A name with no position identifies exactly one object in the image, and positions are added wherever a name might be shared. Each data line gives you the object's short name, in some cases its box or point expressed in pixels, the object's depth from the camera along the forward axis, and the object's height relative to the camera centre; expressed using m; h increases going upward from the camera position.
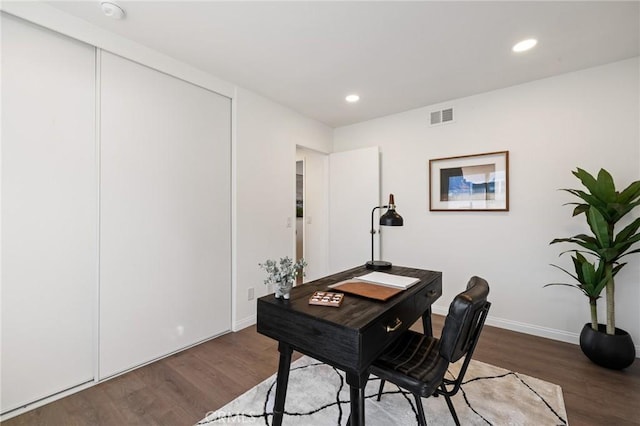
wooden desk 1.07 -0.51
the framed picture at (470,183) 2.90 +0.34
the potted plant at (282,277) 1.38 -0.32
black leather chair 1.16 -0.74
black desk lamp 1.91 -0.04
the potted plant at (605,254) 2.04 -0.31
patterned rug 1.59 -1.20
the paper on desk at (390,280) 1.57 -0.41
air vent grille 3.23 +1.16
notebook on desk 1.39 -0.42
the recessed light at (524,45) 2.09 +1.31
